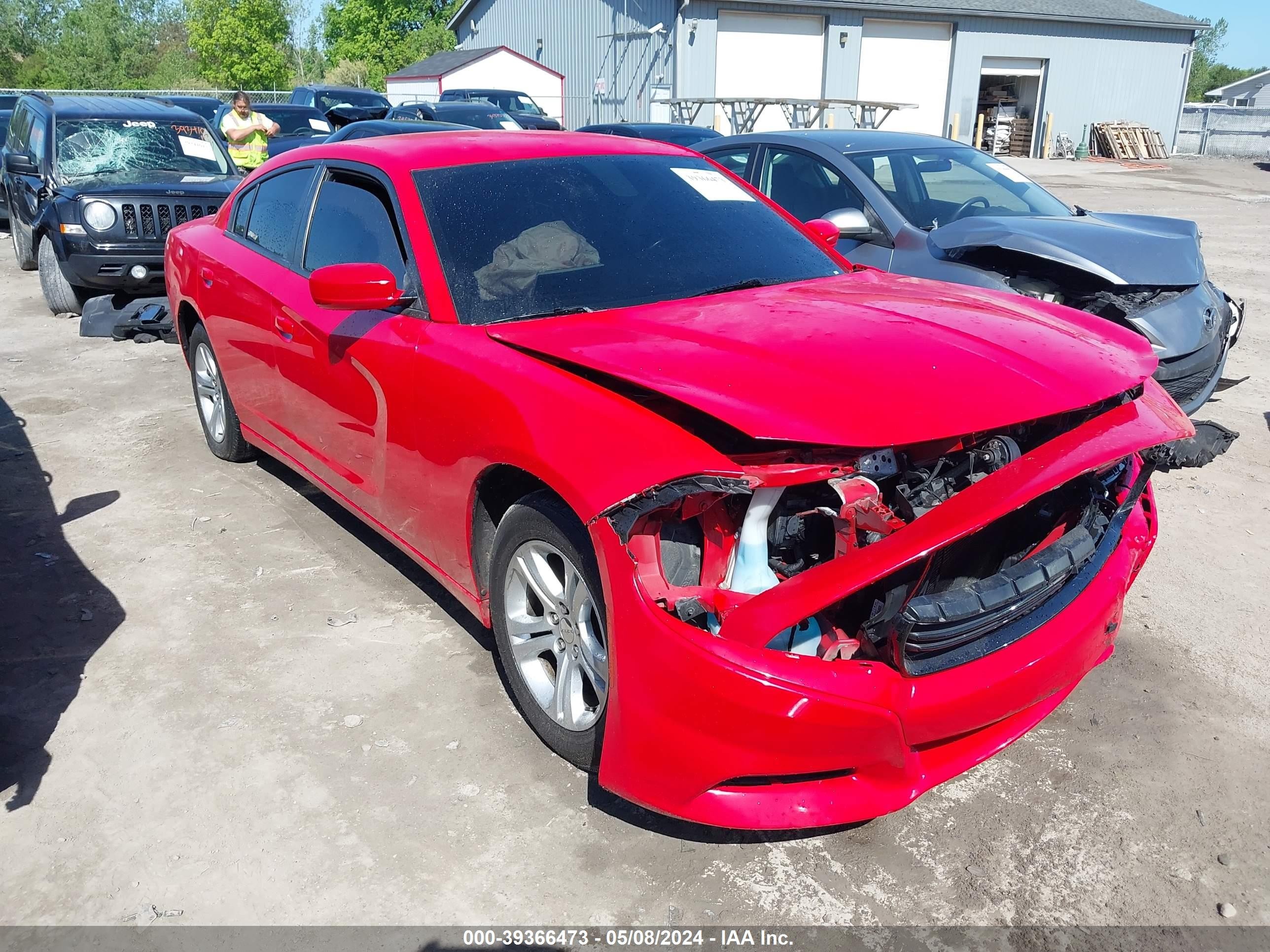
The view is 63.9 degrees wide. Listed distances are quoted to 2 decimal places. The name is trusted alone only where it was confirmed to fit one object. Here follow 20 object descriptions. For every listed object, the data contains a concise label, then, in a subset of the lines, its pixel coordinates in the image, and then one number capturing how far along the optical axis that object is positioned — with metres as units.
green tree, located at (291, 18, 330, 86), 75.00
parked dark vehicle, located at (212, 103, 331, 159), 17.45
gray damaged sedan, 5.40
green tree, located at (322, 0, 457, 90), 58.72
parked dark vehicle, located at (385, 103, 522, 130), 16.72
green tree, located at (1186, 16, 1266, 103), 85.75
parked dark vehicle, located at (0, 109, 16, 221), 14.19
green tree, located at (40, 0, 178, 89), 50.81
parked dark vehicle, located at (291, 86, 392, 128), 20.86
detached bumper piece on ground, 8.49
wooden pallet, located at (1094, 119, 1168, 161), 31.36
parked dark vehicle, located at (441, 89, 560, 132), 21.78
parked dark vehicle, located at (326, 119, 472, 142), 12.85
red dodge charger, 2.29
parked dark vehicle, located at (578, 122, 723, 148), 14.55
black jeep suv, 8.61
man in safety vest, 11.77
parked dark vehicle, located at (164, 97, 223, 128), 19.27
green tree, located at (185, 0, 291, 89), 52.97
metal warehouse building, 26.97
